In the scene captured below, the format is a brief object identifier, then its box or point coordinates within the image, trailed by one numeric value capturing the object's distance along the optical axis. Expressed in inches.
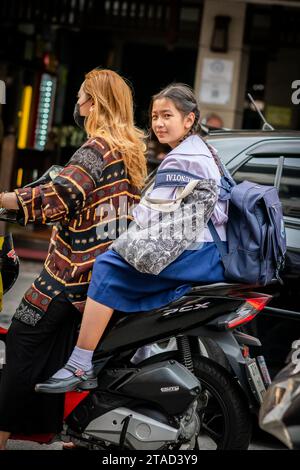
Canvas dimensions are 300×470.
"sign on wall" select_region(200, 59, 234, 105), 450.6
